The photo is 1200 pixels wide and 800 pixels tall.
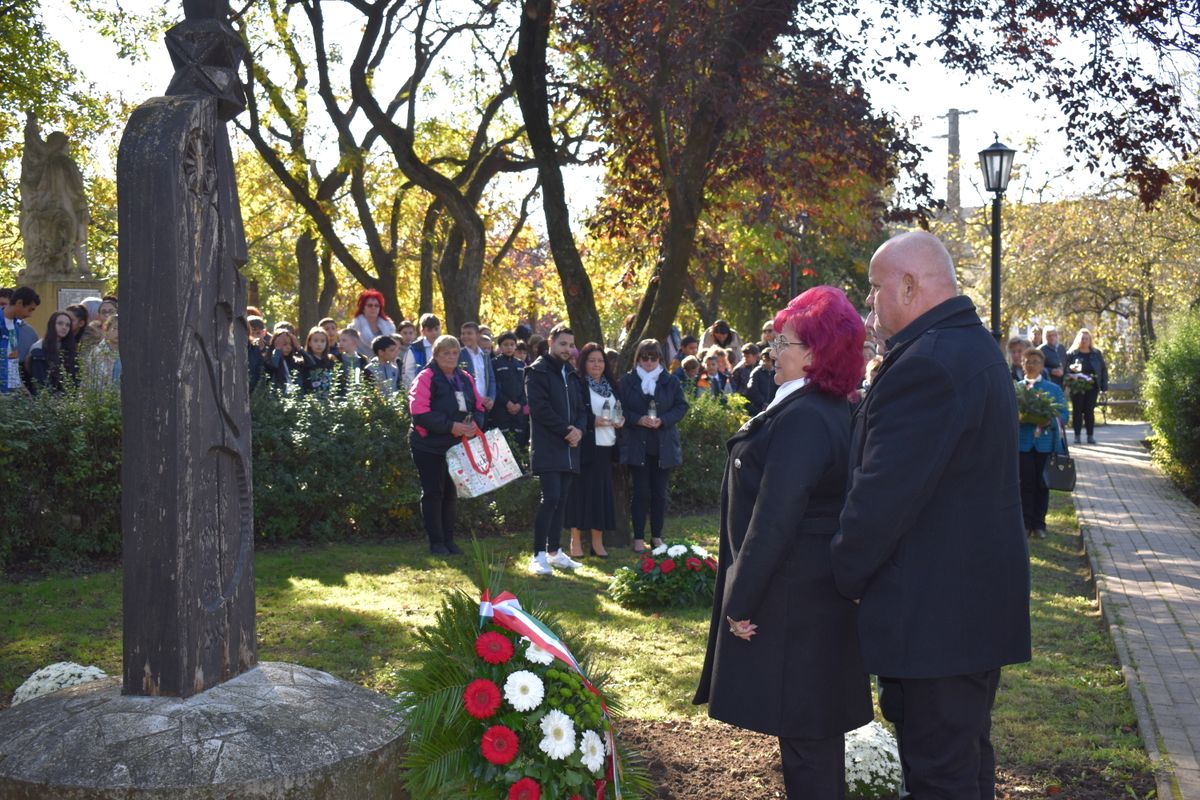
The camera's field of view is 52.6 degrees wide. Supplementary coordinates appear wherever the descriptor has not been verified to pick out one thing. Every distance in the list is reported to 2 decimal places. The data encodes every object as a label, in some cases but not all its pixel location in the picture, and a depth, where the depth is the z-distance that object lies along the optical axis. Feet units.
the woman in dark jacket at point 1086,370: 78.28
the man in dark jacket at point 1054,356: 69.67
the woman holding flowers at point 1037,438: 40.86
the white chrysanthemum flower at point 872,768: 17.02
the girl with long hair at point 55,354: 39.50
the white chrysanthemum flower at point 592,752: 13.53
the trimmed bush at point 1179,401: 53.93
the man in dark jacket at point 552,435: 35.04
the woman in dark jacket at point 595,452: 37.47
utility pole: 172.56
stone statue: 62.44
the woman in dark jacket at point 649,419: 38.37
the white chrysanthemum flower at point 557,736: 13.33
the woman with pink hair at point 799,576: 13.14
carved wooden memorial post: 14.39
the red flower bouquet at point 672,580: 30.48
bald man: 12.06
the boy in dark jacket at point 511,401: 46.01
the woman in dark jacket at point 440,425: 35.94
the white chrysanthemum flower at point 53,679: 19.04
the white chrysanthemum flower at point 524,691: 13.57
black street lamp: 53.93
